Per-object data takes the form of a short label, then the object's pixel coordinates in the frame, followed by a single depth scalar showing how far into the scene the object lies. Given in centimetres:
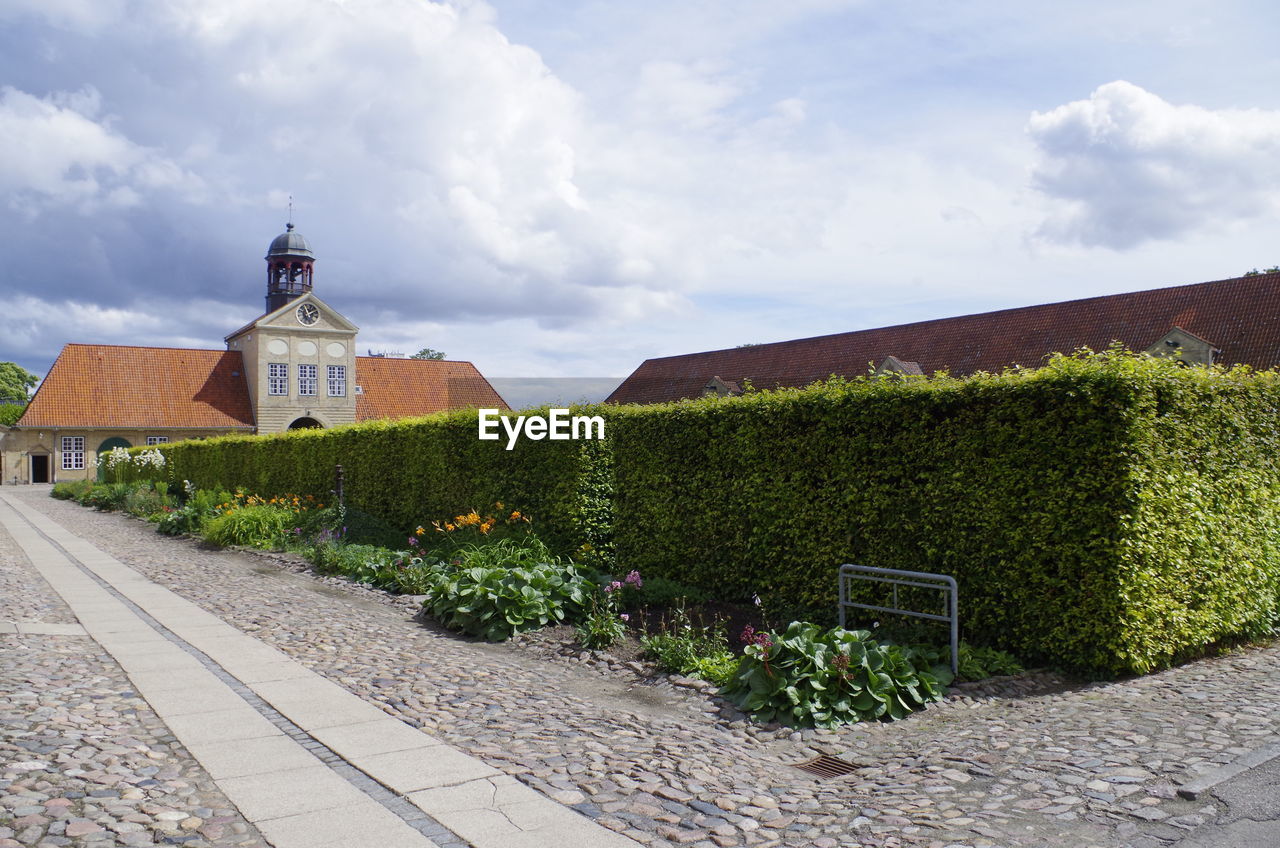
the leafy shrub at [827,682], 596
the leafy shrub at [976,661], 670
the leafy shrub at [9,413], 7365
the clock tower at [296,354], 4816
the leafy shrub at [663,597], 933
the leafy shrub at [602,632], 799
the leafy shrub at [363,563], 1157
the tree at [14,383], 9181
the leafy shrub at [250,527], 1606
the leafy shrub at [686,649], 712
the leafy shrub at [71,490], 3203
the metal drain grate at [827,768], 503
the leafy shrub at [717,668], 680
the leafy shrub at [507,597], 861
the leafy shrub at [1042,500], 663
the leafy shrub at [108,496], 2694
